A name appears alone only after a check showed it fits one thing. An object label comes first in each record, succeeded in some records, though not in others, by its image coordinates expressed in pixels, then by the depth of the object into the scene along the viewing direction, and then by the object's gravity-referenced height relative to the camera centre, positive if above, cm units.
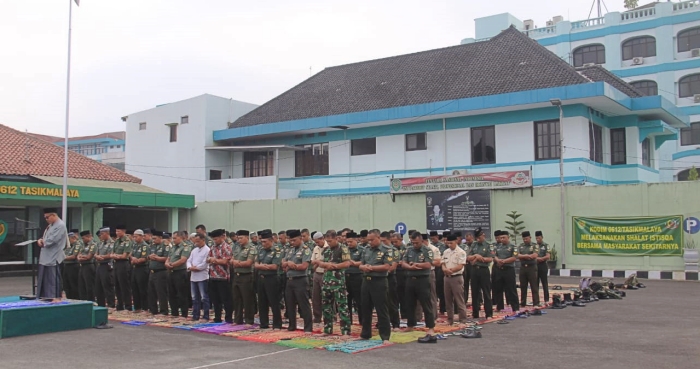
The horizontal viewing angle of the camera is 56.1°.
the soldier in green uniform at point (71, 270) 1445 -97
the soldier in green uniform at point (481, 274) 1237 -94
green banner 1936 -37
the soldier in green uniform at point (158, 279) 1270 -102
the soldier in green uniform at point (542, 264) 1410 -86
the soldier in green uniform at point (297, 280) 1054 -88
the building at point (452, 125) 2569 +444
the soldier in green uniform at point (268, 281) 1095 -93
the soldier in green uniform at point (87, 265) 1402 -83
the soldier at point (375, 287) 969 -92
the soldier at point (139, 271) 1309 -90
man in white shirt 1208 -94
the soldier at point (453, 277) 1158 -93
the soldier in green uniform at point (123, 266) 1339 -82
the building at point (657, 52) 3844 +1053
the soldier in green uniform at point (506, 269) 1291 -88
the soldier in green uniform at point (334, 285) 1027 -94
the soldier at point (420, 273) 1017 -75
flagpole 1898 +396
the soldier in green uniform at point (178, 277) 1243 -97
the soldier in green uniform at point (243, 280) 1129 -94
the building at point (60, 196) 2350 +114
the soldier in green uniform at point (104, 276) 1374 -104
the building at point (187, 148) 3359 +415
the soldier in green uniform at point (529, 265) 1344 -83
